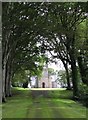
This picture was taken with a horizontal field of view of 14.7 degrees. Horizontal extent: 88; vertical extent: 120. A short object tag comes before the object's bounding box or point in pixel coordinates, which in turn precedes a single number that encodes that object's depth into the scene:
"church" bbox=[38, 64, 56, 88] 110.72
